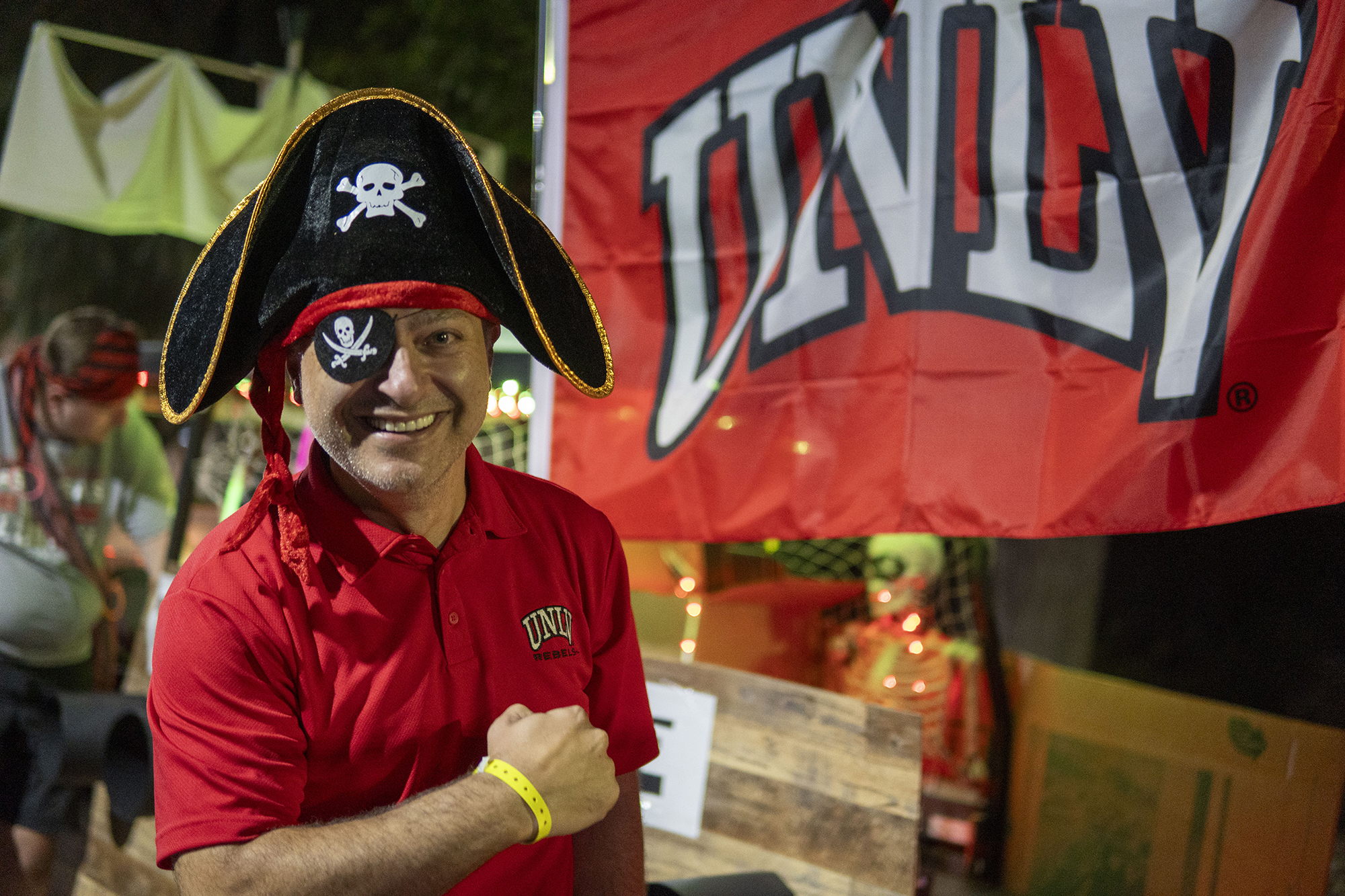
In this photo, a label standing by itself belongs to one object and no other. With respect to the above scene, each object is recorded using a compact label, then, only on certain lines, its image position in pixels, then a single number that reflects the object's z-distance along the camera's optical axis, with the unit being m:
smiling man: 1.30
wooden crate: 2.43
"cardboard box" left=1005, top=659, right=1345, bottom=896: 2.25
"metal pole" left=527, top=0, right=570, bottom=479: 2.93
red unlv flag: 1.93
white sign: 2.74
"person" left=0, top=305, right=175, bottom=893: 3.54
